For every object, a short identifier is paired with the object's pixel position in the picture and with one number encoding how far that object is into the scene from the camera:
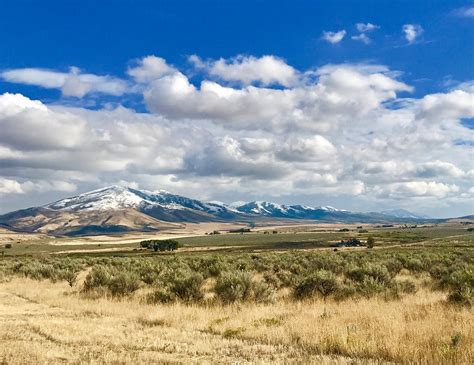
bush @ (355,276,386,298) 21.42
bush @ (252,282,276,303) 20.94
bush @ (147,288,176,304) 21.81
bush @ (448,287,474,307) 17.19
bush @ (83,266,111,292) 27.09
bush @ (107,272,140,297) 25.40
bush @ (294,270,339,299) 22.06
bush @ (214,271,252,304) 21.12
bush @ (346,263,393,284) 25.54
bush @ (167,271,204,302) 22.05
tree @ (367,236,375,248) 127.25
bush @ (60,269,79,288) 32.30
